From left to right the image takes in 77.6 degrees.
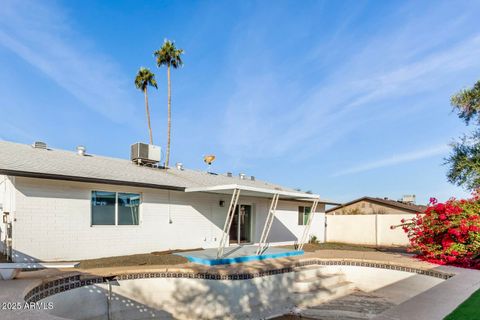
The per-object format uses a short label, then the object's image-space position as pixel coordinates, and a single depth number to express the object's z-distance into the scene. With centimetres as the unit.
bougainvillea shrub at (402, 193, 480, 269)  870
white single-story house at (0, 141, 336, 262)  810
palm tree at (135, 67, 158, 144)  2350
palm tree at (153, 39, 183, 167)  2216
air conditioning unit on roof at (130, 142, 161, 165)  1312
